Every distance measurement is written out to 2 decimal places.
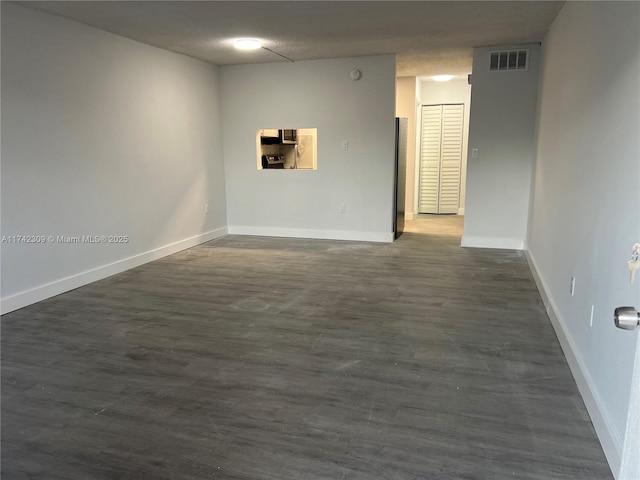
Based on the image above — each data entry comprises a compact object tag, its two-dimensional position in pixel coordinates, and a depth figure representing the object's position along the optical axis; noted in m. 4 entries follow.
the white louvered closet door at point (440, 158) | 8.63
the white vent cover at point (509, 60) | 5.35
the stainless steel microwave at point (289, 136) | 7.75
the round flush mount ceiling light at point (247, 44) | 4.86
